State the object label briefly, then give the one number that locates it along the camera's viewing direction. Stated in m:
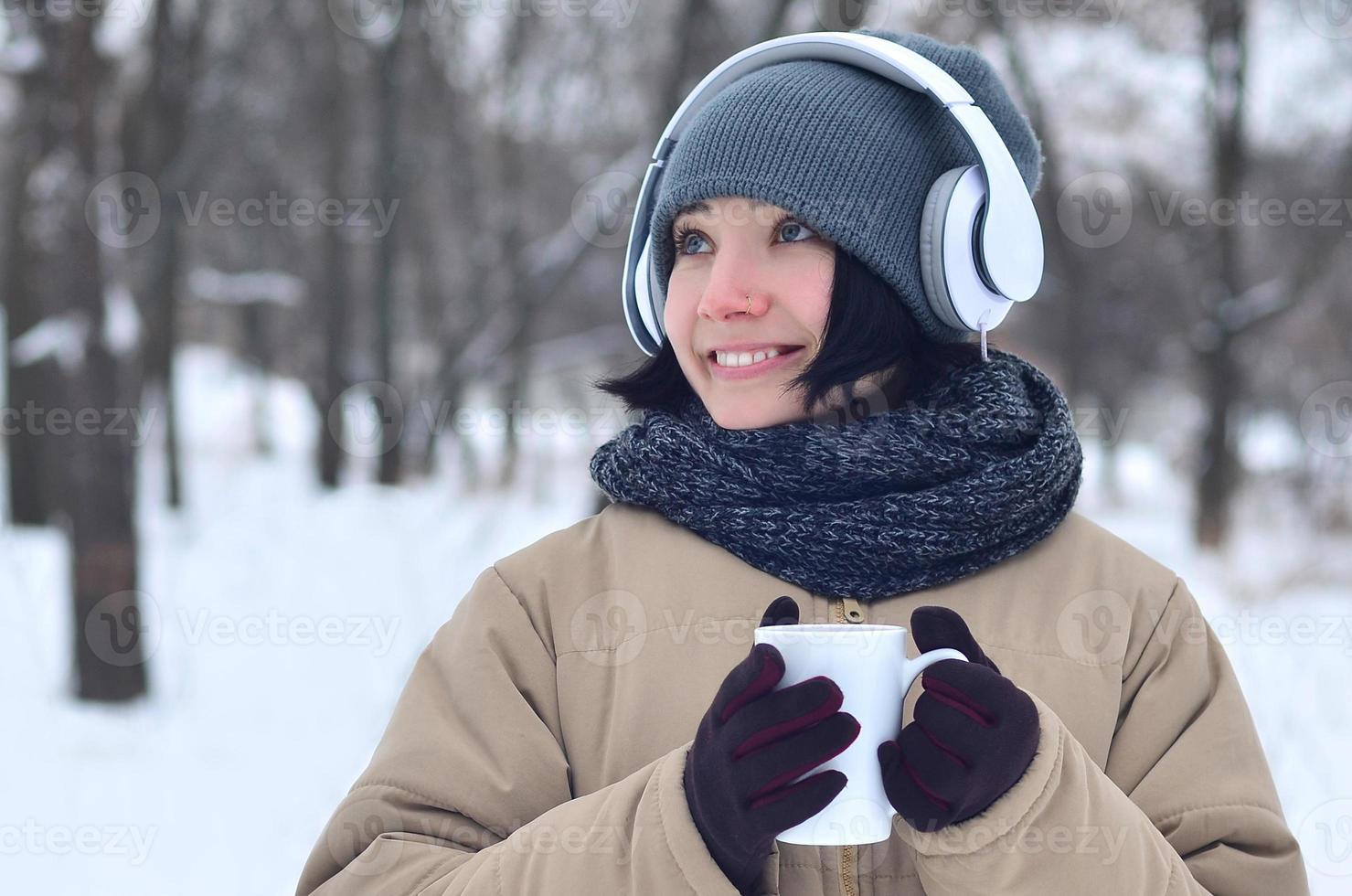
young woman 2.33
